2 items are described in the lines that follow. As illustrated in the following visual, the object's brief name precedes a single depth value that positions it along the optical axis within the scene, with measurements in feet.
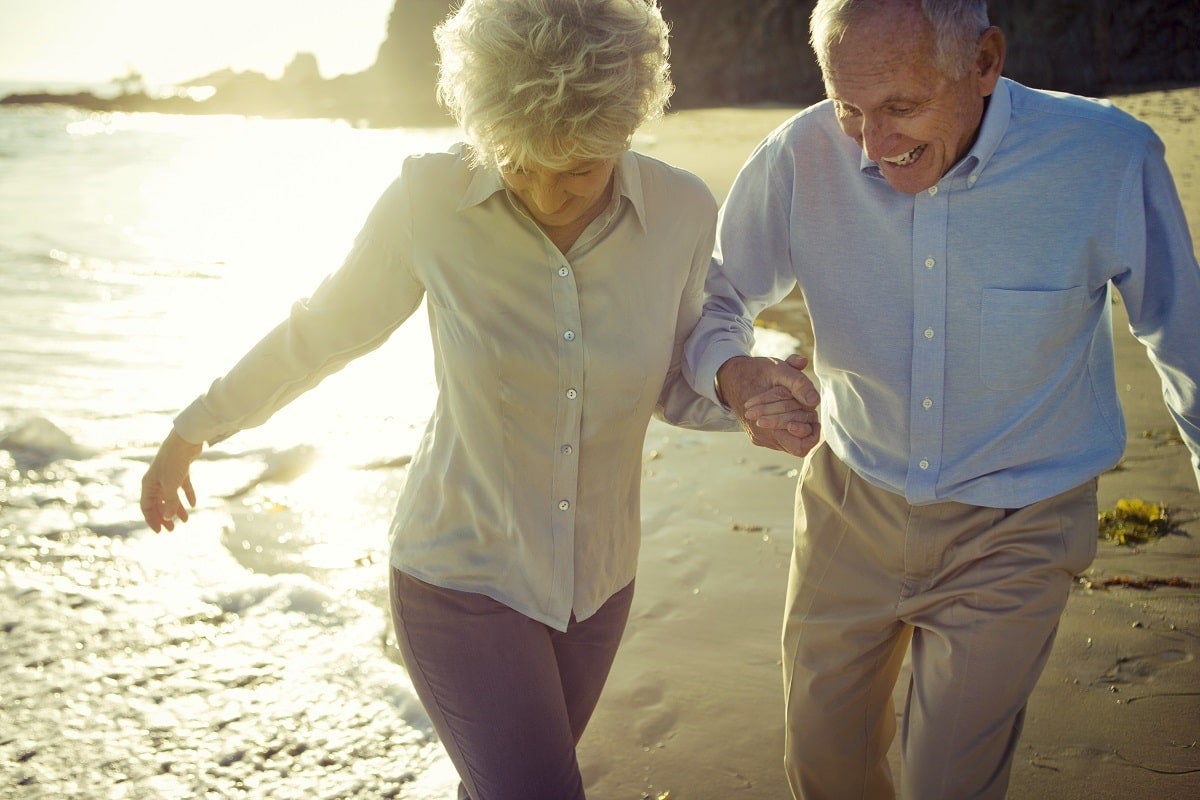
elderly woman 7.25
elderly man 7.72
